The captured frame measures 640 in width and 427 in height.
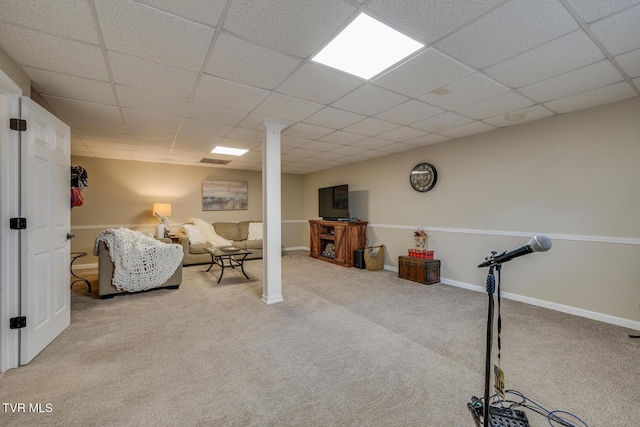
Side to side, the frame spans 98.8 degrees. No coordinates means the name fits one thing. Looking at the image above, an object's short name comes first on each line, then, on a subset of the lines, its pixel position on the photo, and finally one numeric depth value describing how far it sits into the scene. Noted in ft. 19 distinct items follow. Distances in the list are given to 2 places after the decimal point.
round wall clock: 15.38
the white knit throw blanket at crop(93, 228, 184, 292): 12.14
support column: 11.66
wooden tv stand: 19.20
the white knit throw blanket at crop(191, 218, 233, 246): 20.89
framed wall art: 23.08
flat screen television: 20.54
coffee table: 14.58
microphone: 3.87
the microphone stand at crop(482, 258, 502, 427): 4.22
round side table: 13.60
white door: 6.97
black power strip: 4.95
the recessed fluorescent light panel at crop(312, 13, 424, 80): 5.86
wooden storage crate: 14.58
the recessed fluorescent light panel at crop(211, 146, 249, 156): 16.51
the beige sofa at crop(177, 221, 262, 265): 19.22
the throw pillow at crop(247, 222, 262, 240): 22.89
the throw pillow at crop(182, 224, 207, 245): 19.95
